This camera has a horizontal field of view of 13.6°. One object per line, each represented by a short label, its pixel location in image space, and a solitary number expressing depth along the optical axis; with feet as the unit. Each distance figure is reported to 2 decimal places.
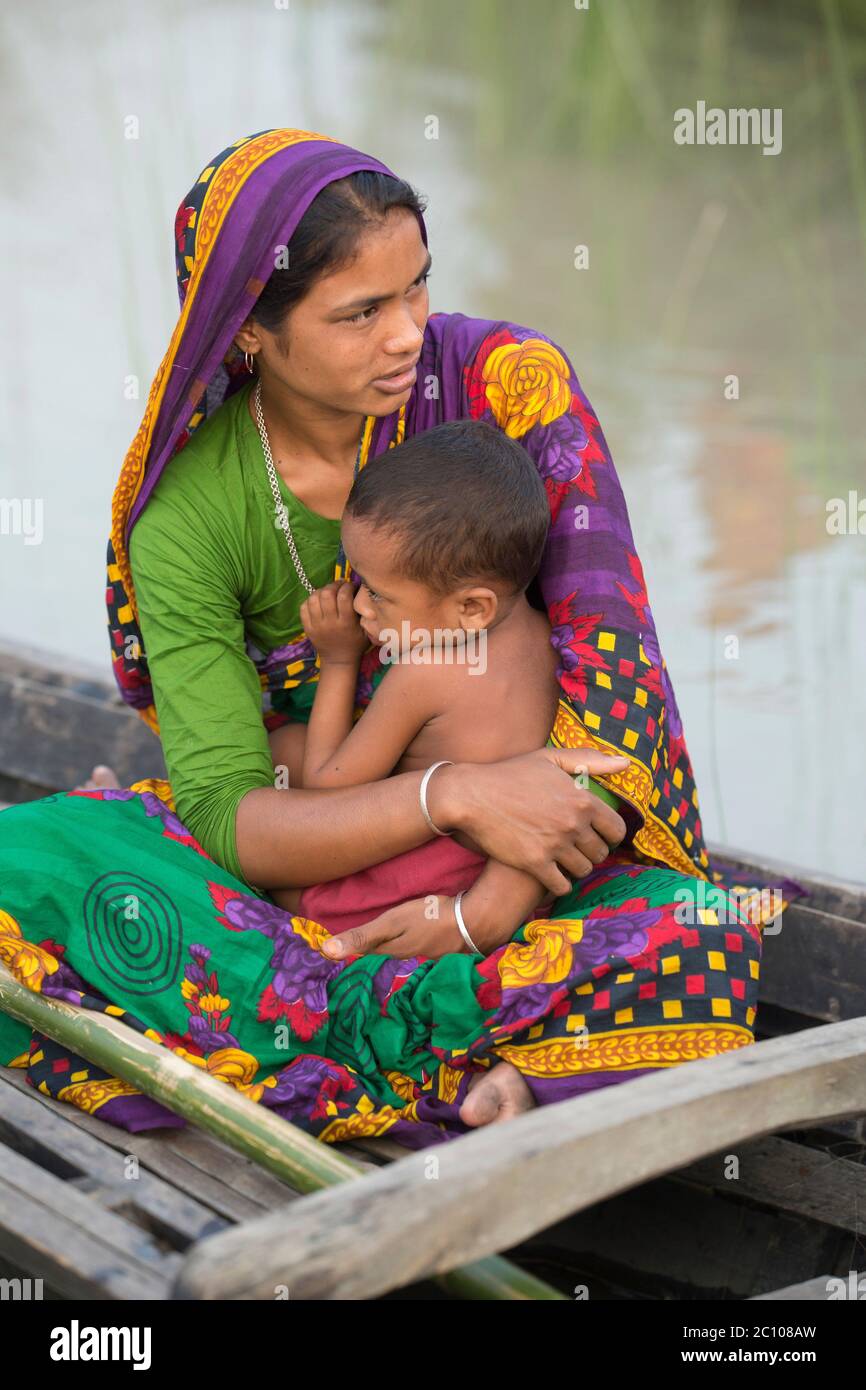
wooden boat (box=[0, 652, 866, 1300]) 8.48
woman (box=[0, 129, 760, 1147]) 9.84
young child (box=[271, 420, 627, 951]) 9.89
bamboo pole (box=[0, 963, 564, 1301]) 8.97
